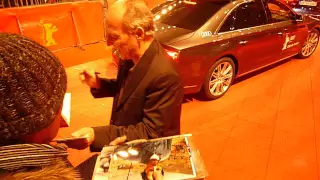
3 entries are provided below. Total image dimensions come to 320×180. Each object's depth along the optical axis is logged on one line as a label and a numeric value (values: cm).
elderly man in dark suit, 163
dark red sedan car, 428
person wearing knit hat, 70
